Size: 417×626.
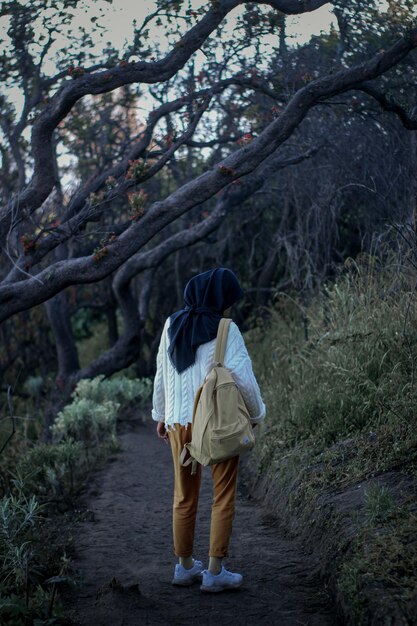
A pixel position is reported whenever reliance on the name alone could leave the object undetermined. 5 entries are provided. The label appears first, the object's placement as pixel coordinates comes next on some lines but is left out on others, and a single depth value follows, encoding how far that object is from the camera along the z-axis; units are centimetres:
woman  517
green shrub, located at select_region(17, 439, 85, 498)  834
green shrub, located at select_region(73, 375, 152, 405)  1301
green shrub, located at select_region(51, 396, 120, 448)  1112
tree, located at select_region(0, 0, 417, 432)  818
